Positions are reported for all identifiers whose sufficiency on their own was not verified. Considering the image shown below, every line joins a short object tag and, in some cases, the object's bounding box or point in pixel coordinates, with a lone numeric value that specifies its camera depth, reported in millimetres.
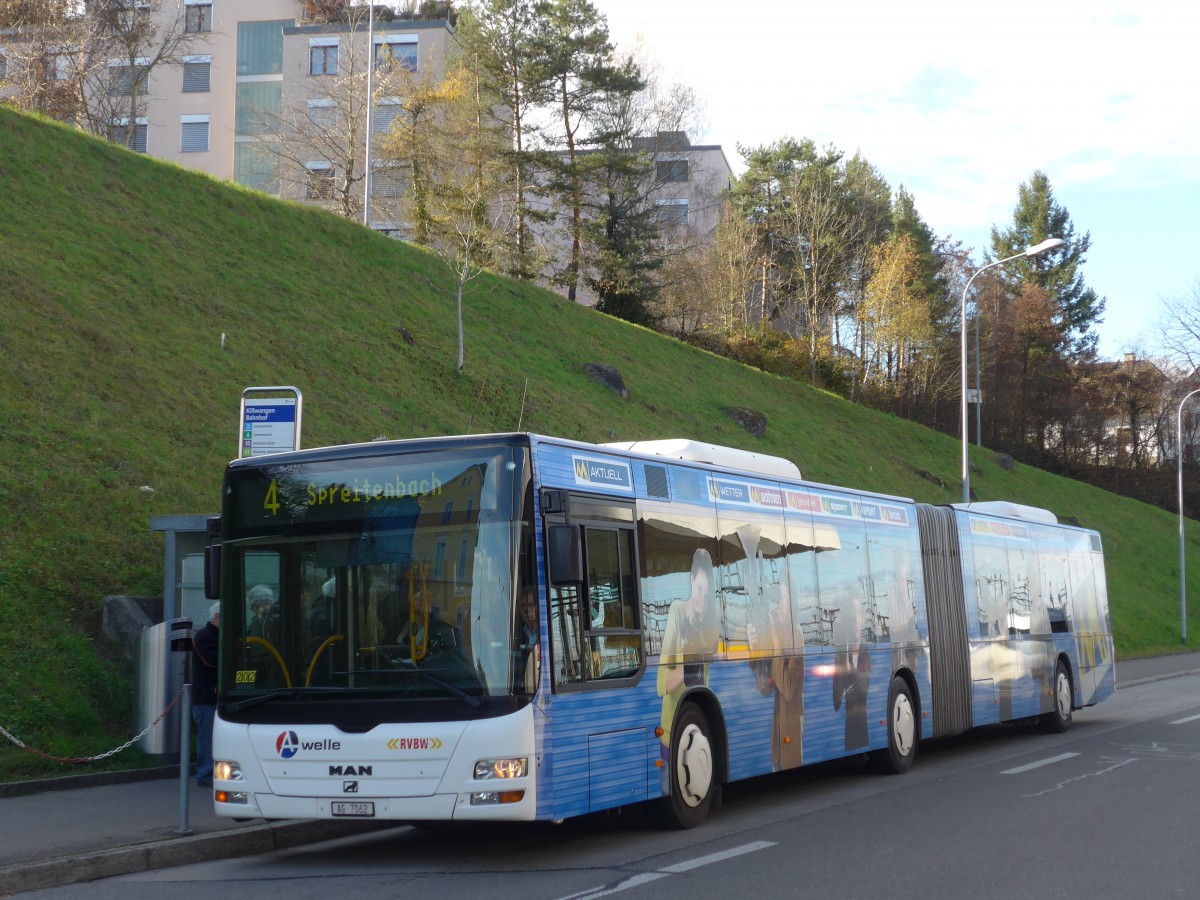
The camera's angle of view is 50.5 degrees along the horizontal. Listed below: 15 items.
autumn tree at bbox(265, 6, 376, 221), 46031
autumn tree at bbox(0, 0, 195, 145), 37812
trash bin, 11789
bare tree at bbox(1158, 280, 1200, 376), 63750
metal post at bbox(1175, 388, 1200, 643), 40906
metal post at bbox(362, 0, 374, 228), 37969
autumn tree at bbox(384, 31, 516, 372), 44906
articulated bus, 8188
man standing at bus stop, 11602
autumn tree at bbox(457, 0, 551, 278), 44906
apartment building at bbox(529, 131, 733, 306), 47344
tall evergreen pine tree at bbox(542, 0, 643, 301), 45281
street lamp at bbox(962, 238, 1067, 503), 26322
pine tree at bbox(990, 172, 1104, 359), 83500
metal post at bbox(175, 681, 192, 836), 9219
